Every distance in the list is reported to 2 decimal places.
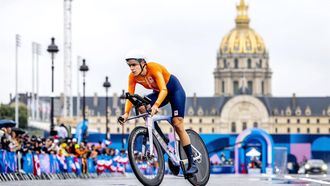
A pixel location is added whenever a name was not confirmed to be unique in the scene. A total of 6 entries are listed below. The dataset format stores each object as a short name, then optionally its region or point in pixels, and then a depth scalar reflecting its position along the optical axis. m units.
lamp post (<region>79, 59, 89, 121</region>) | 61.04
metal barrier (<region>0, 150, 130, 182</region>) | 26.77
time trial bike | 15.17
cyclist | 15.16
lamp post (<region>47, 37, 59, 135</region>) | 50.12
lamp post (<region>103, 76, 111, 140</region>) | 69.19
